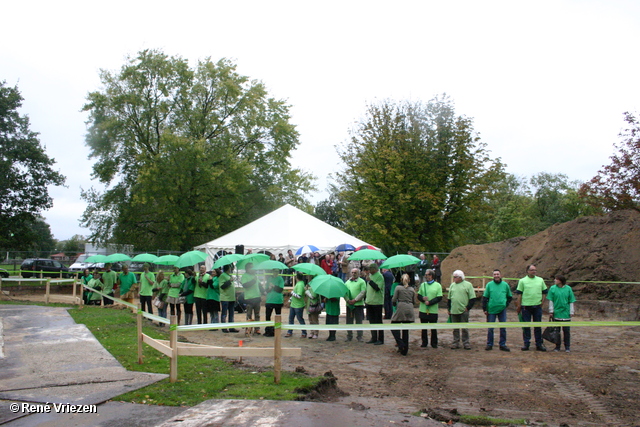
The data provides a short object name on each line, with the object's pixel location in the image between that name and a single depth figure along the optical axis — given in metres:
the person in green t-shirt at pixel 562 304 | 11.14
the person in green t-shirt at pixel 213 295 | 13.55
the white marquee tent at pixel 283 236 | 26.23
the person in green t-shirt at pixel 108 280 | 17.88
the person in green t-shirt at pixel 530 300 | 11.27
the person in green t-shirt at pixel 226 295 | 13.53
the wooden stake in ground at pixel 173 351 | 7.49
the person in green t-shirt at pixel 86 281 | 20.09
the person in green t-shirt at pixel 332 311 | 12.34
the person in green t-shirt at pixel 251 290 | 13.21
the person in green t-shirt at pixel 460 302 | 11.47
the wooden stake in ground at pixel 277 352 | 7.54
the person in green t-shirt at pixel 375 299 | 12.02
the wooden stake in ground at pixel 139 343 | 8.84
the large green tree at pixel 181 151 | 35.59
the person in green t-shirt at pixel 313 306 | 12.62
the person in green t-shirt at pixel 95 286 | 19.33
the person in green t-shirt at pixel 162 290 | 14.25
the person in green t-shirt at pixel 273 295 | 12.98
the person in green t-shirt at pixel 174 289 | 13.99
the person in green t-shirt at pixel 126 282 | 16.11
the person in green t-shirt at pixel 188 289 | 13.73
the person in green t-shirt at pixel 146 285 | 14.70
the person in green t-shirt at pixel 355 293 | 12.26
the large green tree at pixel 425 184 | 33.38
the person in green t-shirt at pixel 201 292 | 13.55
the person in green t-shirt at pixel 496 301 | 11.40
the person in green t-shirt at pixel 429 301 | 11.41
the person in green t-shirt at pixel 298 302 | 12.86
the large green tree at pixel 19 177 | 36.56
